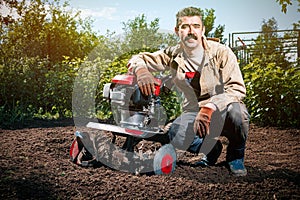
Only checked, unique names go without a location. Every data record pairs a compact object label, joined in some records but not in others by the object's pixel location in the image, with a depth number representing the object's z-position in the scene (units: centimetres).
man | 218
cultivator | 218
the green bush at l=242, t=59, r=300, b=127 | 418
